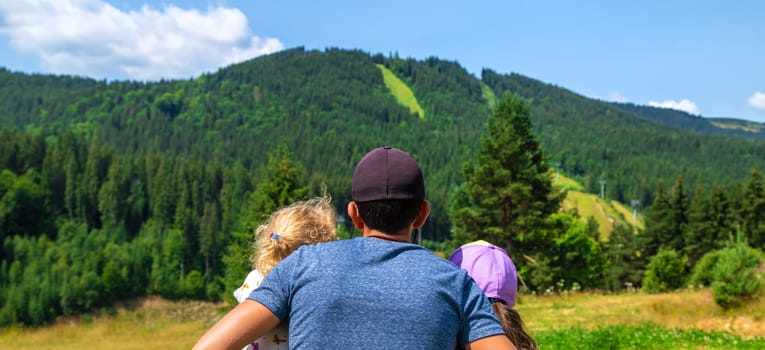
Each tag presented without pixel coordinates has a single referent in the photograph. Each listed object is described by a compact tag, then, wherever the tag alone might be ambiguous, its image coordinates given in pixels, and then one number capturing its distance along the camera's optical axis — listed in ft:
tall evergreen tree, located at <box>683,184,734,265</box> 158.71
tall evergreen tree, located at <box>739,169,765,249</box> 161.17
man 6.18
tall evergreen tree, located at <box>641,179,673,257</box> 169.17
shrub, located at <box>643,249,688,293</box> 134.10
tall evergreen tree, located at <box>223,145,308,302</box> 74.18
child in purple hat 8.98
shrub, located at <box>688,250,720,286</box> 101.43
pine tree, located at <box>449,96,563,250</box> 86.74
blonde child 9.84
